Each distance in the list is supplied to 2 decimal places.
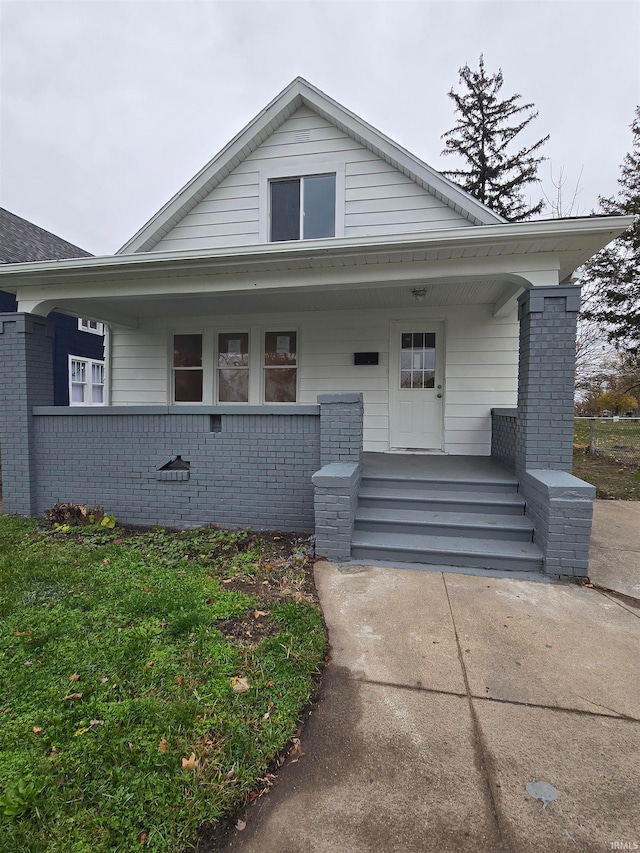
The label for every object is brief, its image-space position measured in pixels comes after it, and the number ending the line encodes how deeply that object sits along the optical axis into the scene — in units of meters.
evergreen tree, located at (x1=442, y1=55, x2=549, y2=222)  17.80
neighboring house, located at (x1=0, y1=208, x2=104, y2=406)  10.85
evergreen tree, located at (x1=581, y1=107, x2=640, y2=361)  12.93
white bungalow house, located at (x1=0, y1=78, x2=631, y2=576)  4.28
